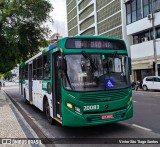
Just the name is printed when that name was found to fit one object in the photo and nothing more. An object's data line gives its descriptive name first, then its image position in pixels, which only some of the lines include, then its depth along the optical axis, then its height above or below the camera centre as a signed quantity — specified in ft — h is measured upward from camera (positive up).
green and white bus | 14.63 -0.52
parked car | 53.48 -3.01
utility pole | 57.55 +7.78
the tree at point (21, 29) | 37.93 +12.30
